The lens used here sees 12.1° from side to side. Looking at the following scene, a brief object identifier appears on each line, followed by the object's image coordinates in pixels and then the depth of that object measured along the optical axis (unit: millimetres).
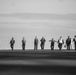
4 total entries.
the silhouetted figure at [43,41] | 55969
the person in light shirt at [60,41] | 52531
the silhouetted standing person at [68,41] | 53362
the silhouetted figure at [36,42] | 55659
